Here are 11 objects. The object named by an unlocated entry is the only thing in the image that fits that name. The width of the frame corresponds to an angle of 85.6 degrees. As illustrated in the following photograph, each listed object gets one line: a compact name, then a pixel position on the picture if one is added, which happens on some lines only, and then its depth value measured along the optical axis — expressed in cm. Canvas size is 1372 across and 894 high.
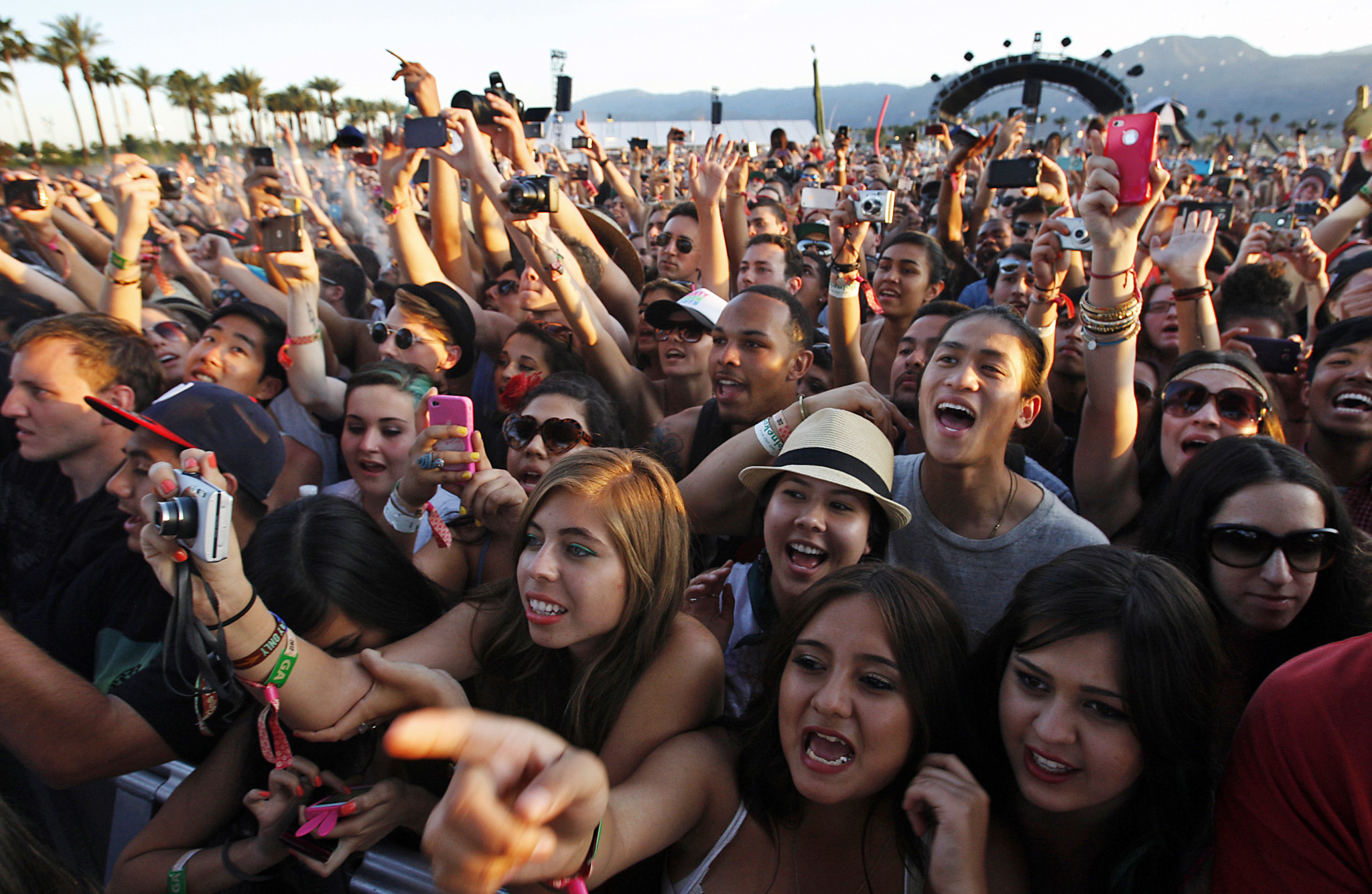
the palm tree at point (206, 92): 5425
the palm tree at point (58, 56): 4106
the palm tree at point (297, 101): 5056
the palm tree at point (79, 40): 4169
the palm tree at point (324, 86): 5562
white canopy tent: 3356
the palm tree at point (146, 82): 5159
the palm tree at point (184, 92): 5325
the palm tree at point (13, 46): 3572
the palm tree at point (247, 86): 5453
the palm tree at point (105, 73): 4462
